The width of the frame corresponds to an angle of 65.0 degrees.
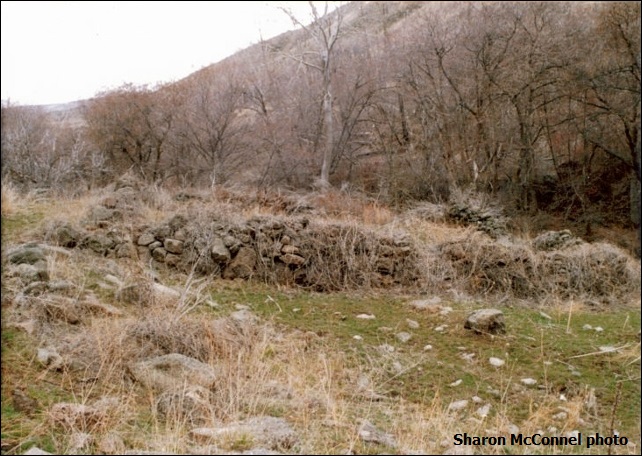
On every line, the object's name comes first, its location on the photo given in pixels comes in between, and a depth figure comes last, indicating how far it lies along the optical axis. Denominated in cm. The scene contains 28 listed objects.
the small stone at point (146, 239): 665
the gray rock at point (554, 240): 748
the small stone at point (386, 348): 426
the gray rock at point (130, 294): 493
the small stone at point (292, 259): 664
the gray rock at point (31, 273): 468
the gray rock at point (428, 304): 551
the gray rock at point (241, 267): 651
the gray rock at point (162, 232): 675
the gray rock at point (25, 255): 515
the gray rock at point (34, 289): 435
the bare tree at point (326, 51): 1577
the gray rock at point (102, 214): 704
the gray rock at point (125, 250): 643
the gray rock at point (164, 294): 488
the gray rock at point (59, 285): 459
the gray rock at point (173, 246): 656
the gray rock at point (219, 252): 646
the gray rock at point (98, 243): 638
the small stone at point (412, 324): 497
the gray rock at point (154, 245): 662
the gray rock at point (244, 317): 471
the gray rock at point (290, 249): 670
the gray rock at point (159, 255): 653
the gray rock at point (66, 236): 630
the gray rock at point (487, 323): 462
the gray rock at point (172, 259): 652
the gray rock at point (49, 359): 328
